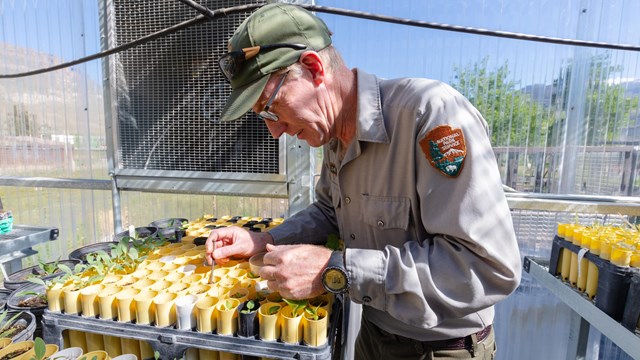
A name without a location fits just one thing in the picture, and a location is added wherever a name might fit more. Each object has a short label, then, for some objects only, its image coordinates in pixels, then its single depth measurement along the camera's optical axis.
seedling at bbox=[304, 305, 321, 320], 0.88
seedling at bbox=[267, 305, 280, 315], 0.91
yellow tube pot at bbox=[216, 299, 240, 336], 0.90
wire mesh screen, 1.88
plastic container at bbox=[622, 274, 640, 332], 1.35
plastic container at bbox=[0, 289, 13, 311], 1.30
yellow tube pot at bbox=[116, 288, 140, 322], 0.96
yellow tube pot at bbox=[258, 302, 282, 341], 0.88
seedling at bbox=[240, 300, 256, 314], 0.92
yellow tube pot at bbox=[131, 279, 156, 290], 1.06
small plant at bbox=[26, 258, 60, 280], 1.40
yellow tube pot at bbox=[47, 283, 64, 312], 1.00
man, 0.75
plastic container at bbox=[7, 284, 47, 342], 1.13
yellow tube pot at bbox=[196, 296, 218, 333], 0.91
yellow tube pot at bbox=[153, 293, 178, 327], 0.93
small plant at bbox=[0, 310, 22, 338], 0.97
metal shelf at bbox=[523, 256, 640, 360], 1.34
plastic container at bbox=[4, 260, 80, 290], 1.38
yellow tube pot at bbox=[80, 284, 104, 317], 0.98
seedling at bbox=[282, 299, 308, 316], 0.90
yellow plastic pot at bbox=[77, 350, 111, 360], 0.84
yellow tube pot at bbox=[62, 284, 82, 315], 0.99
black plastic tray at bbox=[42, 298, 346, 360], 0.87
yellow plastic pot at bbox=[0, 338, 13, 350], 0.91
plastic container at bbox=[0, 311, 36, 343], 0.96
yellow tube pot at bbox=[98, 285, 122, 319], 0.97
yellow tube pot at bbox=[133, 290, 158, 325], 0.95
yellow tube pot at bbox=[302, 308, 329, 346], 0.86
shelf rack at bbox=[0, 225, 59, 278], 1.81
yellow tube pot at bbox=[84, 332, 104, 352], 1.03
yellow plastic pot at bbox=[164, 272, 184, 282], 1.12
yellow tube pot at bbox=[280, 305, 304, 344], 0.87
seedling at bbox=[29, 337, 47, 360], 0.79
